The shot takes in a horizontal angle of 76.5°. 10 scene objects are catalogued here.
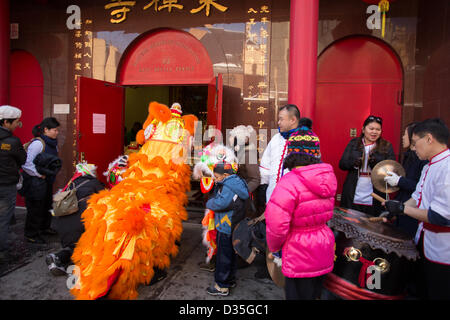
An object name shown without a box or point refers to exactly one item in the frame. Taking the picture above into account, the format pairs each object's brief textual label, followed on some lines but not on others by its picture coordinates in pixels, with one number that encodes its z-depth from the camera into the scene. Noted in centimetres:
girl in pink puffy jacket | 188
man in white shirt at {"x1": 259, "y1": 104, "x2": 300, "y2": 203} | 312
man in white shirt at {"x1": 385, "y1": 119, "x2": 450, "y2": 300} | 195
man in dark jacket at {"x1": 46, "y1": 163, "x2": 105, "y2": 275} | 301
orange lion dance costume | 245
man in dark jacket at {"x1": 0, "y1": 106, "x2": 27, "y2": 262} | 319
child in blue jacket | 280
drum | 210
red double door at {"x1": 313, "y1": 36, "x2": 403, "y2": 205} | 468
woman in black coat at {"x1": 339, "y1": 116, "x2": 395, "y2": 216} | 332
